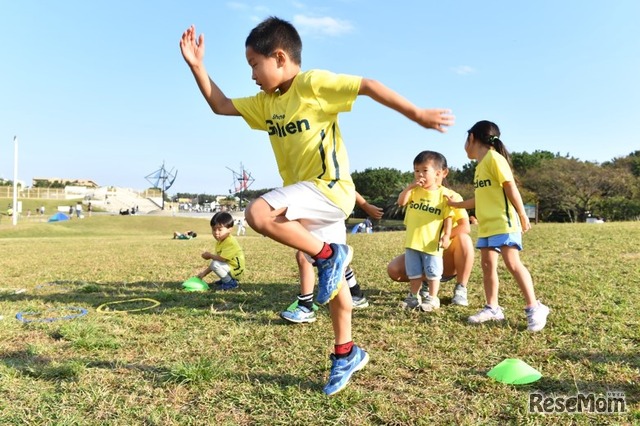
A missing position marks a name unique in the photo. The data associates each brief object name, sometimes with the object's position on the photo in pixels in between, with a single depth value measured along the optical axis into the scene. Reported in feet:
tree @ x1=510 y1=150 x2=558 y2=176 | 177.24
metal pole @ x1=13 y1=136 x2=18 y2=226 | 107.20
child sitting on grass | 19.02
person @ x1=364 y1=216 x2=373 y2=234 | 107.20
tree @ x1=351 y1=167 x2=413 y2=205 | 233.55
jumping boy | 8.32
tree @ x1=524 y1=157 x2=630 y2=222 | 130.82
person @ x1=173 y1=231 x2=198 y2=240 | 67.77
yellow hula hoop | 14.00
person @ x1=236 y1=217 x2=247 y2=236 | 96.48
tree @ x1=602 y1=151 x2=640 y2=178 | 158.71
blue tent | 138.82
